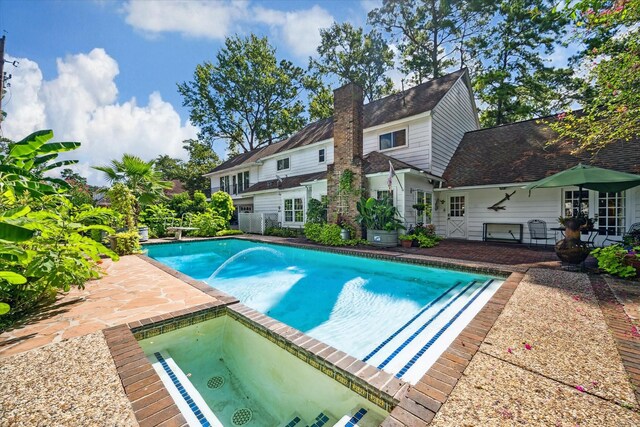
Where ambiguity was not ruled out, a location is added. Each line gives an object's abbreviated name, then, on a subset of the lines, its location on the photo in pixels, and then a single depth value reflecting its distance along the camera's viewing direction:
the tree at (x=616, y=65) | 5.85
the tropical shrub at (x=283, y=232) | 16.20
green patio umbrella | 6.02
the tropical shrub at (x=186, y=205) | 19.38
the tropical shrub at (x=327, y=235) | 11.88
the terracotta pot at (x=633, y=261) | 5.42
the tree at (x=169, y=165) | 32.96
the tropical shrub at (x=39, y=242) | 3.33
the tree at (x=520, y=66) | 17.88
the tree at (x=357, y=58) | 24.12
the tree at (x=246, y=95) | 28.75
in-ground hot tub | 2.57
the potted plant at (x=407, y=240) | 10.85
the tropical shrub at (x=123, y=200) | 10.33
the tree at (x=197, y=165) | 31.16
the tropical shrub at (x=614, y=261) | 5.46
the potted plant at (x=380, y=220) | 10.99
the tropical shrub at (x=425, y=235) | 10.66
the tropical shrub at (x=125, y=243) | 9.67
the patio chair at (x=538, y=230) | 10.36
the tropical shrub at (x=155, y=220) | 16.52
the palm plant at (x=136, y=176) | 11.16
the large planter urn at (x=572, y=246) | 6.46
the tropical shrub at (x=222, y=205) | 18.67
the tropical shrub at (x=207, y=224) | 16.81
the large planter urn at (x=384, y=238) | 10.93
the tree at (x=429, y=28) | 19.33
